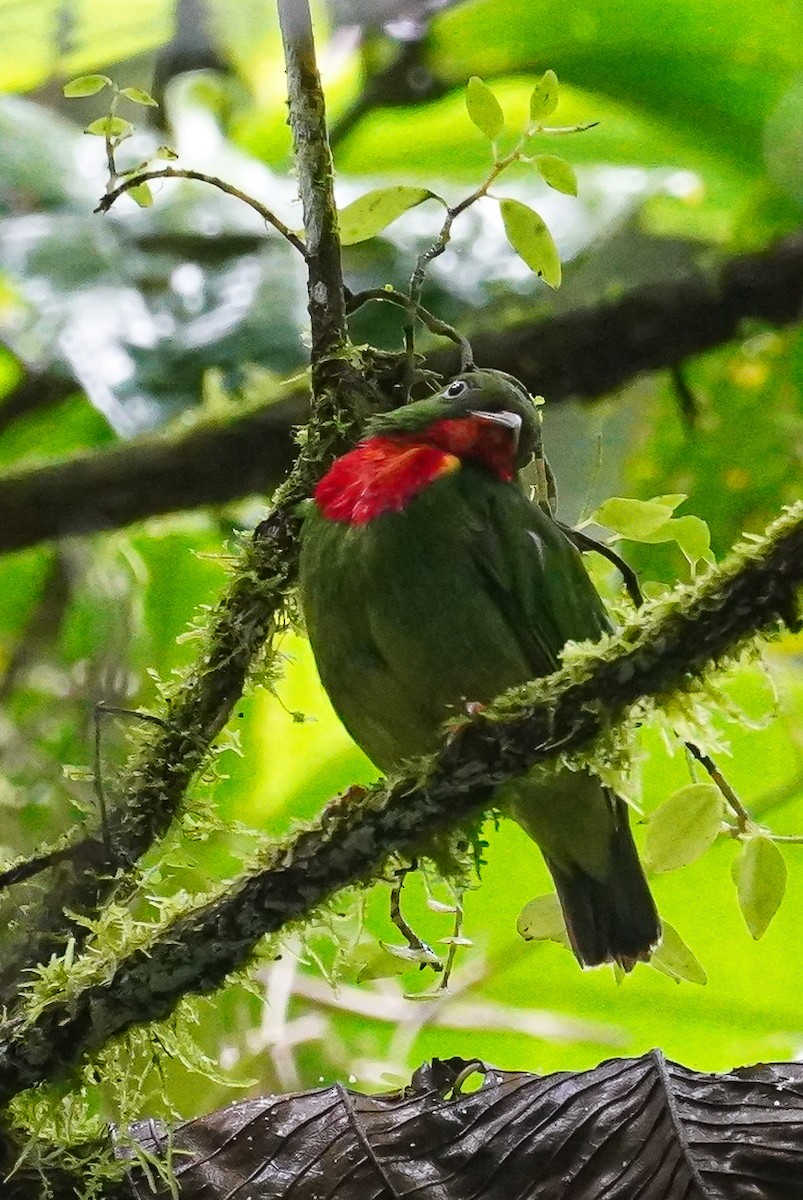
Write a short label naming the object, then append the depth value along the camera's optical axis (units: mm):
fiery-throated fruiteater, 4052
